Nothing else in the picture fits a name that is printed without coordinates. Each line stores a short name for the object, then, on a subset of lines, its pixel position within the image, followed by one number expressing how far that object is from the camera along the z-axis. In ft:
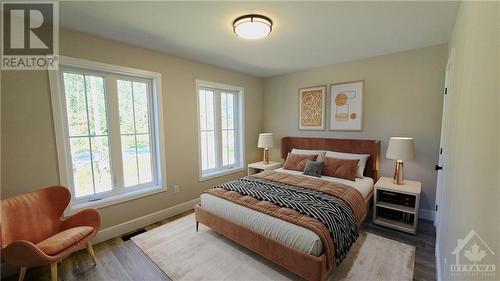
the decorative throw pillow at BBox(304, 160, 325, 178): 10.37
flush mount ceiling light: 6.43
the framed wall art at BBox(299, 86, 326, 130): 12.50
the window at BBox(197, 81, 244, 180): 12.32
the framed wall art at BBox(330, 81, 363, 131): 11.15
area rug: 6.19
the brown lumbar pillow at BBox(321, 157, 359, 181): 9.86
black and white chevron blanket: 6.05
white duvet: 5.49
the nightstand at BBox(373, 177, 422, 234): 8.31
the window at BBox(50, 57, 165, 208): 7.50
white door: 6.76
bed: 5.42
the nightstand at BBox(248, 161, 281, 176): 13.38
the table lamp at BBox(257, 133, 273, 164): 13.88
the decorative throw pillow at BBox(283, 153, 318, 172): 11.43
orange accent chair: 5.11
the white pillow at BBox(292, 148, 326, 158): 11.76
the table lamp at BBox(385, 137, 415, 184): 8.78
